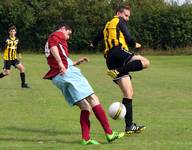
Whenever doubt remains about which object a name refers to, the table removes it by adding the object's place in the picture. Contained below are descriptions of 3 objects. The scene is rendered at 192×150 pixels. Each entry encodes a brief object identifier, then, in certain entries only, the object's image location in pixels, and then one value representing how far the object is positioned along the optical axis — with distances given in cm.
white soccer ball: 1628
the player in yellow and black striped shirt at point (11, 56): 3504
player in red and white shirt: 1498
